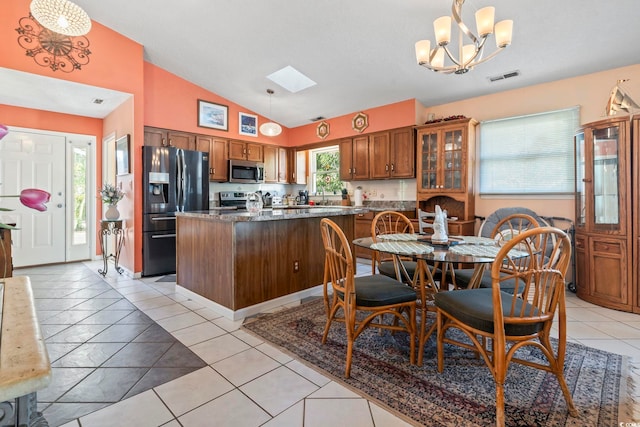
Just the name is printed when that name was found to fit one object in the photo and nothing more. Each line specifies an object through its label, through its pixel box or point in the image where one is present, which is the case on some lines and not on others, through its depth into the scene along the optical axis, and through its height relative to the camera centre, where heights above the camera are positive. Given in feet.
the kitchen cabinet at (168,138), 15.70 +4.09
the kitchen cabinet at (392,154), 16.67 +3.30
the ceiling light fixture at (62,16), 10.14 +6.71
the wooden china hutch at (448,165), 14.80 +2.33
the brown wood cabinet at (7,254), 9.06 -1.11
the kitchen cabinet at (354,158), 18.66 +3.43
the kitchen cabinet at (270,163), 21.66 +3.65
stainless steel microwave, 19.43 +2.80
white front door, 15.53 +1.57
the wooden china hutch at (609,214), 9.89 -0.11
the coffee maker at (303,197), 22.75 +1.26
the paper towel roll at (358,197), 19.48 +1.03
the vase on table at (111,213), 14.39 +0.16
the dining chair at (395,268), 8.20 -1.53
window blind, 12.94 +2.59
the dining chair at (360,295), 6.43 -1.74
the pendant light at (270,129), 15.38 +4.24
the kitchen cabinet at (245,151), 19.60 +4.16
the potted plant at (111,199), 14.16 +0.79
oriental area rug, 5.15 -3.30
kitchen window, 21.75 +3.17
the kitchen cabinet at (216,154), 18.13 +3.67
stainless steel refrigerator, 14.16 +0.89
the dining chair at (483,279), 7.54 -1.68
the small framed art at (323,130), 20.93 +5.70
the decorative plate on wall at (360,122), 18.70 +5.57
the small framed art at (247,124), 20.17 +5.96
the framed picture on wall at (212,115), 18.08 +5.98
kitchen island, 9.26 -1.39
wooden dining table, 6.18 -0.83
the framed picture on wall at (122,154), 14.49 +2.99
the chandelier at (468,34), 7.33 +4.41
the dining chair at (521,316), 4.88 -1.75
